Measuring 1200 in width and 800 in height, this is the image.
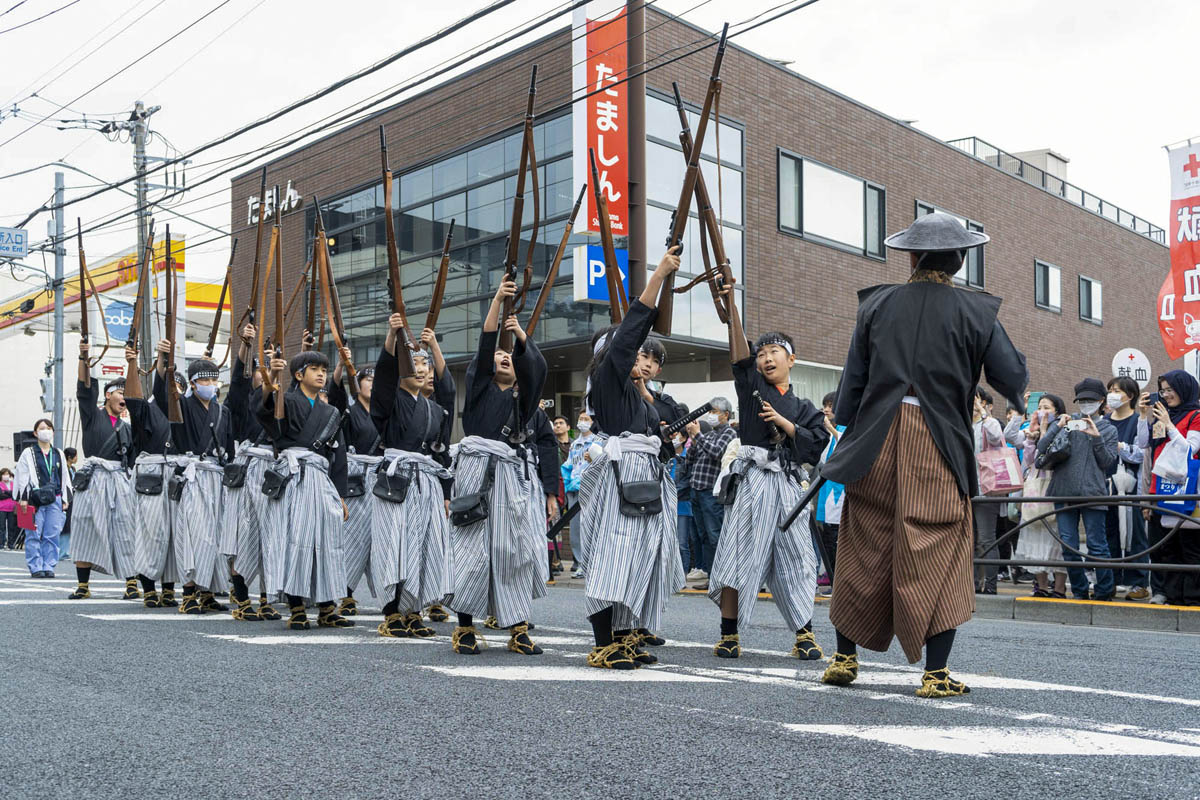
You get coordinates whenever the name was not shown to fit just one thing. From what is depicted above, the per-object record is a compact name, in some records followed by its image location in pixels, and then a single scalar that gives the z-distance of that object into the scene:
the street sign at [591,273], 16.62
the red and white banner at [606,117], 16.09
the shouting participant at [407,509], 7.80
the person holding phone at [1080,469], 10.05
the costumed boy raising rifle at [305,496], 8.25
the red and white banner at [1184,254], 12.51
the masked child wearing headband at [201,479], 9.63
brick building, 19.11
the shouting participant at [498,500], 6.64
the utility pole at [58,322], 27.30
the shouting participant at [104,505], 10.89
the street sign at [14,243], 27.28
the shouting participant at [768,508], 6.43
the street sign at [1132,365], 14.77
